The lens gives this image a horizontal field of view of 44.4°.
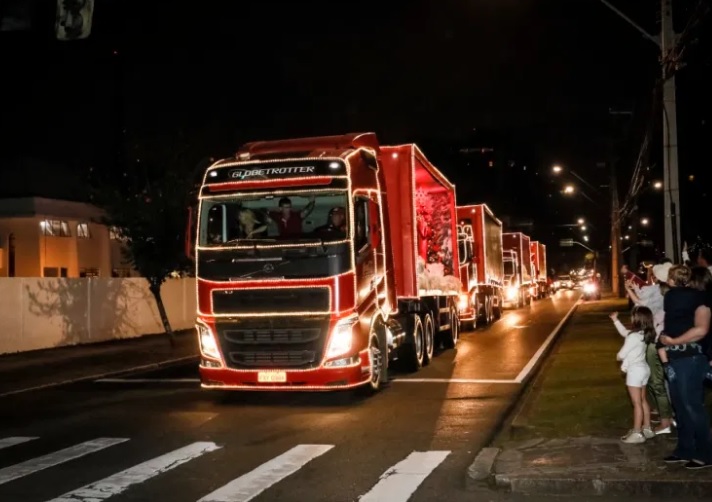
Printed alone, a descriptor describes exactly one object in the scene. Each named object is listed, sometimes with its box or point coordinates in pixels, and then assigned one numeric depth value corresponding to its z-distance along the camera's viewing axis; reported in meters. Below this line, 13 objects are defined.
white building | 38.41
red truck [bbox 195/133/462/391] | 12.41
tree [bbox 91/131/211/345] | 24.30
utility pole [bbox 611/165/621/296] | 44.56
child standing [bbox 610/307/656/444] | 8.97
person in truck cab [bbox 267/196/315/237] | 12.84
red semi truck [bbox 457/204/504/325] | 26.59
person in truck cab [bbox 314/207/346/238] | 12.60
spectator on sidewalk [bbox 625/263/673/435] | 9.47
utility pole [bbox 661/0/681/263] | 15.21
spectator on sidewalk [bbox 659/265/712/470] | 7.67
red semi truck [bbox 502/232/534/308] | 42.69
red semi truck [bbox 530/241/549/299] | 56.22
